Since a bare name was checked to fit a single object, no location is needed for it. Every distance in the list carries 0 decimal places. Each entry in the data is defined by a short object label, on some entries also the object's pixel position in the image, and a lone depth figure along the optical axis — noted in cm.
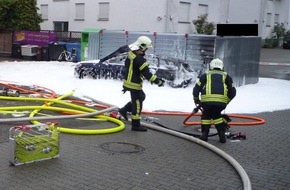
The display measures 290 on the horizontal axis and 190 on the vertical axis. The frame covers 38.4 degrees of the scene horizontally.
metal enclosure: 1270
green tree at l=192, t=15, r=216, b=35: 2702
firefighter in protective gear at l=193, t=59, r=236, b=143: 680
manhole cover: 615
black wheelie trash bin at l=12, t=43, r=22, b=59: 2250
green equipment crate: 511
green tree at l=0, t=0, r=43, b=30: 2464
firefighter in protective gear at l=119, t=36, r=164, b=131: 721
